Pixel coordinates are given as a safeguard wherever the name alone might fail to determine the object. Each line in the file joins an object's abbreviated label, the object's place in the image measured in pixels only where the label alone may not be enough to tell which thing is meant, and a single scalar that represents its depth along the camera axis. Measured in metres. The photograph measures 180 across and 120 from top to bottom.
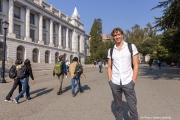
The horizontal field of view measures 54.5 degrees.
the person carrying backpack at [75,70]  7.52
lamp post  12.90
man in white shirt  3.08
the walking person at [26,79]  6.25
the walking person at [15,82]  6.32
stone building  33.46
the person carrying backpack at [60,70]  7.66
